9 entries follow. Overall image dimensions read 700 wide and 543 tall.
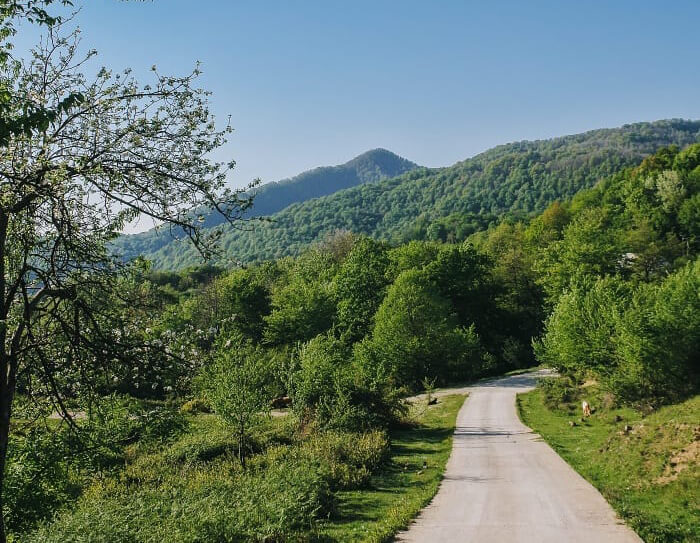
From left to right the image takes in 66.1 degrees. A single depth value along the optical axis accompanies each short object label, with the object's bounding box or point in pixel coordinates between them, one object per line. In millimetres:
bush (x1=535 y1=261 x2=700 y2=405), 26562
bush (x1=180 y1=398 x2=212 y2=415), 41312
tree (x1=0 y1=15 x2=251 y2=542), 6949
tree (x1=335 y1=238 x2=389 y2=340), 58469
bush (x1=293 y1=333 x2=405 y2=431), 27297
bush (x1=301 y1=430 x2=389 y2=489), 18859
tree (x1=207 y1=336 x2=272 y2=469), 23797
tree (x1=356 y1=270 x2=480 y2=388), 47906
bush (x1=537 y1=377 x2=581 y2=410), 34219
